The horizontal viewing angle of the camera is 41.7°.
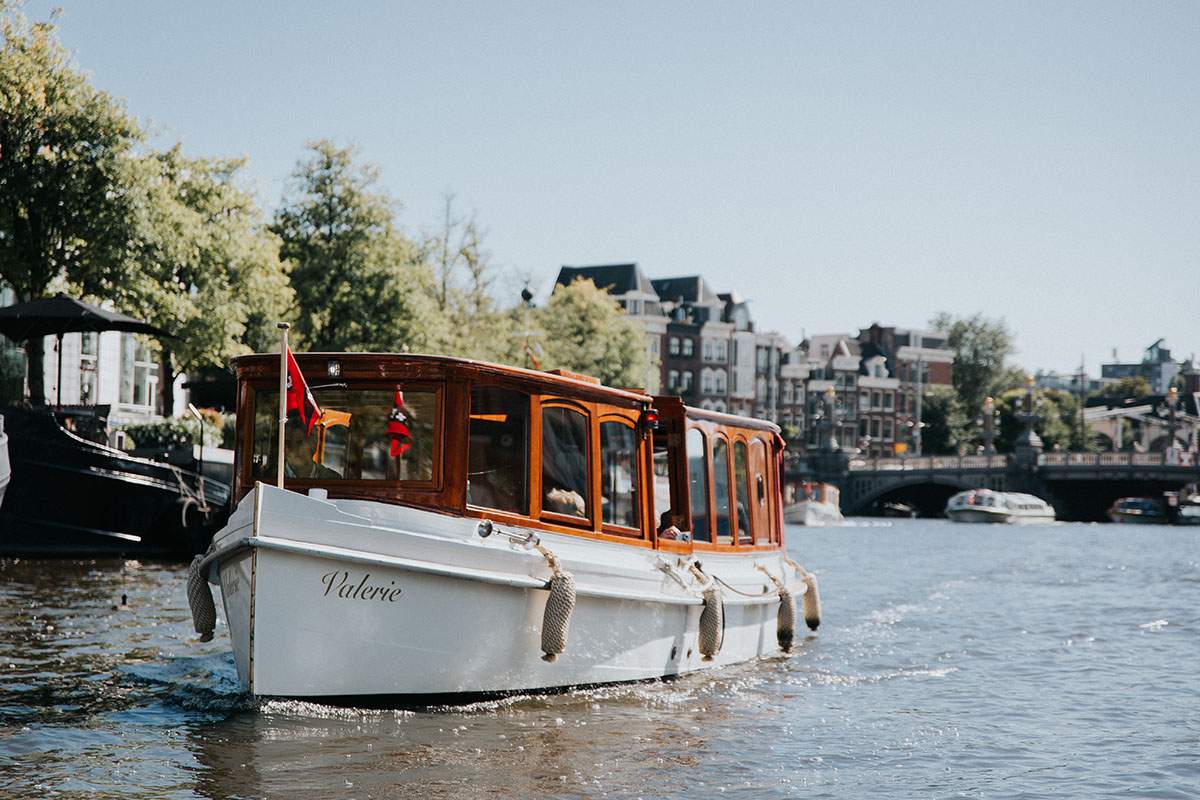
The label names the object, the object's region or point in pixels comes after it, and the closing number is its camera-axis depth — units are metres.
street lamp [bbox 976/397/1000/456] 105.94
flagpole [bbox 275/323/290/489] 12.42
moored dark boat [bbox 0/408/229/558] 27.89
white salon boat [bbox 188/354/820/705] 12.75
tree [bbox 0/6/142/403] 33.31
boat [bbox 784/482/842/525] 86.56
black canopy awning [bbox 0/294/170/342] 29.17
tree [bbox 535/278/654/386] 78.12
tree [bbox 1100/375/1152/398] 164.12
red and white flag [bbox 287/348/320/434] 12.88
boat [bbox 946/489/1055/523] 89.12
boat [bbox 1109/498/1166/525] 93.75
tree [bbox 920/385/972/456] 132.62
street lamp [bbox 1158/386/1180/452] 108.19
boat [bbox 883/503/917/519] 104.44
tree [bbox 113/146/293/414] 35.31
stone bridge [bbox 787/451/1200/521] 97.38
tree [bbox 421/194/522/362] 58.16
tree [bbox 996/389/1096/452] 131.00
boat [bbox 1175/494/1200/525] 90.44
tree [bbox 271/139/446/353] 50.16
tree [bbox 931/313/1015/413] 140.88
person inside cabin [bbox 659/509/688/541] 16.91
